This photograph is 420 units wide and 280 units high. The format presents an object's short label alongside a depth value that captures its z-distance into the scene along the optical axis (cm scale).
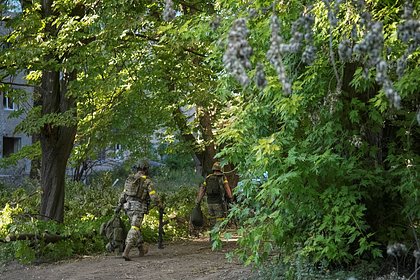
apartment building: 1463
